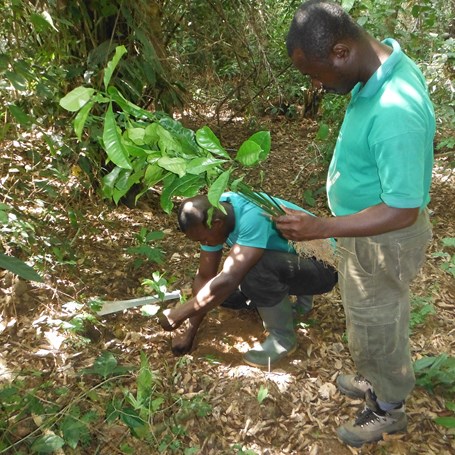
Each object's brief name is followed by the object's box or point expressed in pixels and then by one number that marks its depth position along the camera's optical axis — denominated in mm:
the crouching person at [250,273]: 2266
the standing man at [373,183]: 1441
